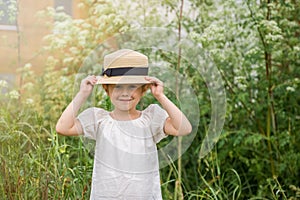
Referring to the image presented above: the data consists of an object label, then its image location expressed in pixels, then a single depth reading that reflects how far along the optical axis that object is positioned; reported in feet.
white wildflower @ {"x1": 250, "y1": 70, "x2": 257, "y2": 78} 15.40
